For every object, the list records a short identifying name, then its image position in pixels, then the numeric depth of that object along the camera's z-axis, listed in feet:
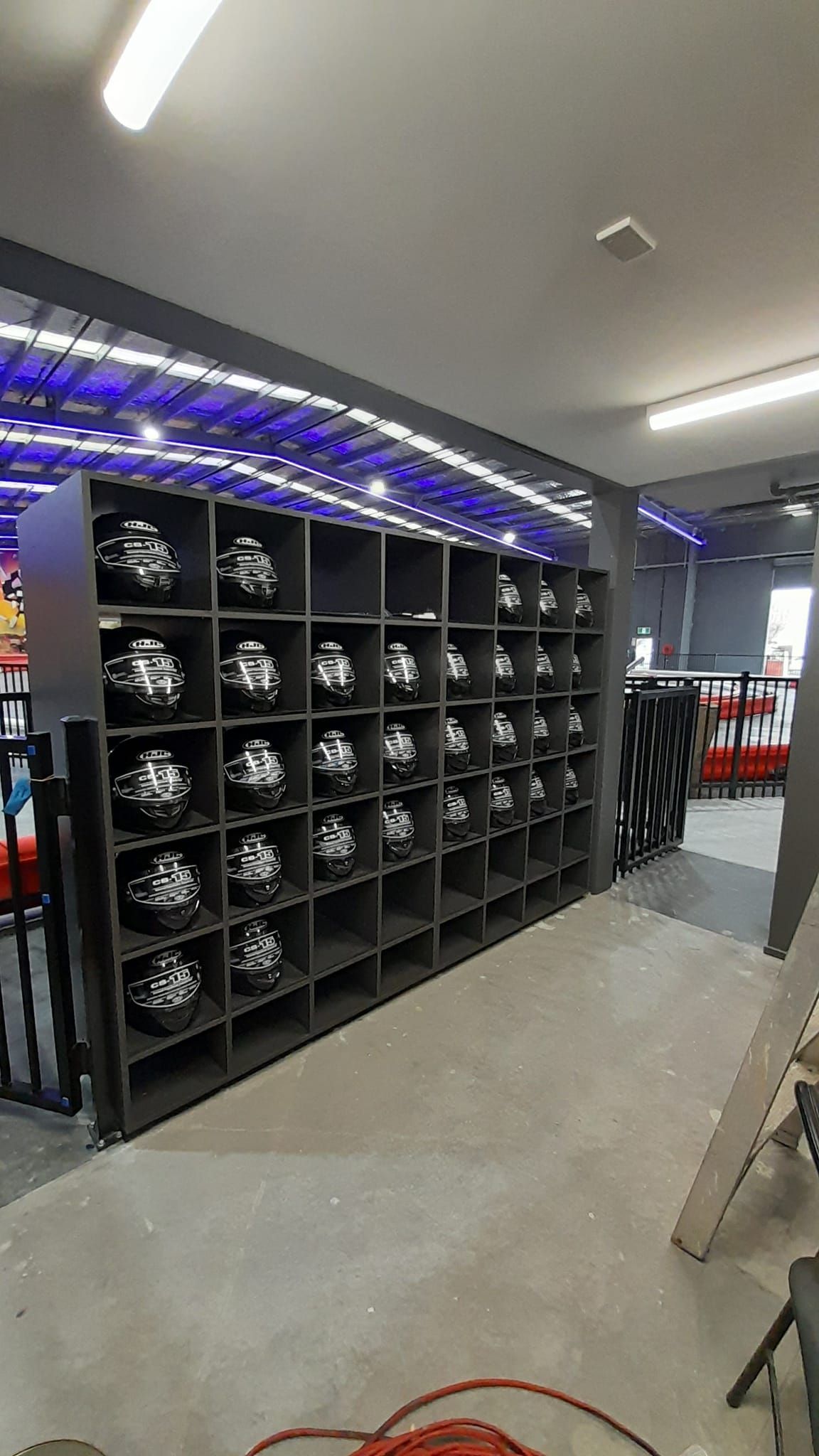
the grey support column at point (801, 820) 10.07
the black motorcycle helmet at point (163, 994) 6.37
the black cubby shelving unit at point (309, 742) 6.20
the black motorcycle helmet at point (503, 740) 10.32
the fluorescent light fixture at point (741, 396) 7.27
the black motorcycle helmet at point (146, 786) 6.12
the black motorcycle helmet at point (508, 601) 10.02
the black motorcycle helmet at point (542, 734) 11.27
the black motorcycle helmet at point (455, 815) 9.69
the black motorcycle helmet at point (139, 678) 5.95
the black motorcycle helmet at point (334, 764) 7.82
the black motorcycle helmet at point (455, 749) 9.47
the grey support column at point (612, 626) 12.37
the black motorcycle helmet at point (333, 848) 7.91
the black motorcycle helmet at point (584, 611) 11.84
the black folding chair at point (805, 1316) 2.98
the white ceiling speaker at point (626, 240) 4.93
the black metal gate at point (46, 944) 5.82
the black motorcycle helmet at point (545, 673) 11.24
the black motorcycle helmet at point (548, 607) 11.00
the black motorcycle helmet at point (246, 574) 6.75
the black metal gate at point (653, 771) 13.92
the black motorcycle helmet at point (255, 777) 6.97
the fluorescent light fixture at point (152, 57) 3.36
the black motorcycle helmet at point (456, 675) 9.32
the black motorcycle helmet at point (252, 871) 7.08
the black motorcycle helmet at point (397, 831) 8.78
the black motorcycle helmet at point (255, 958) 7.18
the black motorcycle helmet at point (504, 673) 10.28
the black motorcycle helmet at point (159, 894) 6.27
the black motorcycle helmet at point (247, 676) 6.85
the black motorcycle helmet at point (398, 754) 8.65
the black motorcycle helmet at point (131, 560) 5.82
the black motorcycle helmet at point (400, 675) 8.52
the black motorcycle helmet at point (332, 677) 7.62
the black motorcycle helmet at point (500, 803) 10.56
